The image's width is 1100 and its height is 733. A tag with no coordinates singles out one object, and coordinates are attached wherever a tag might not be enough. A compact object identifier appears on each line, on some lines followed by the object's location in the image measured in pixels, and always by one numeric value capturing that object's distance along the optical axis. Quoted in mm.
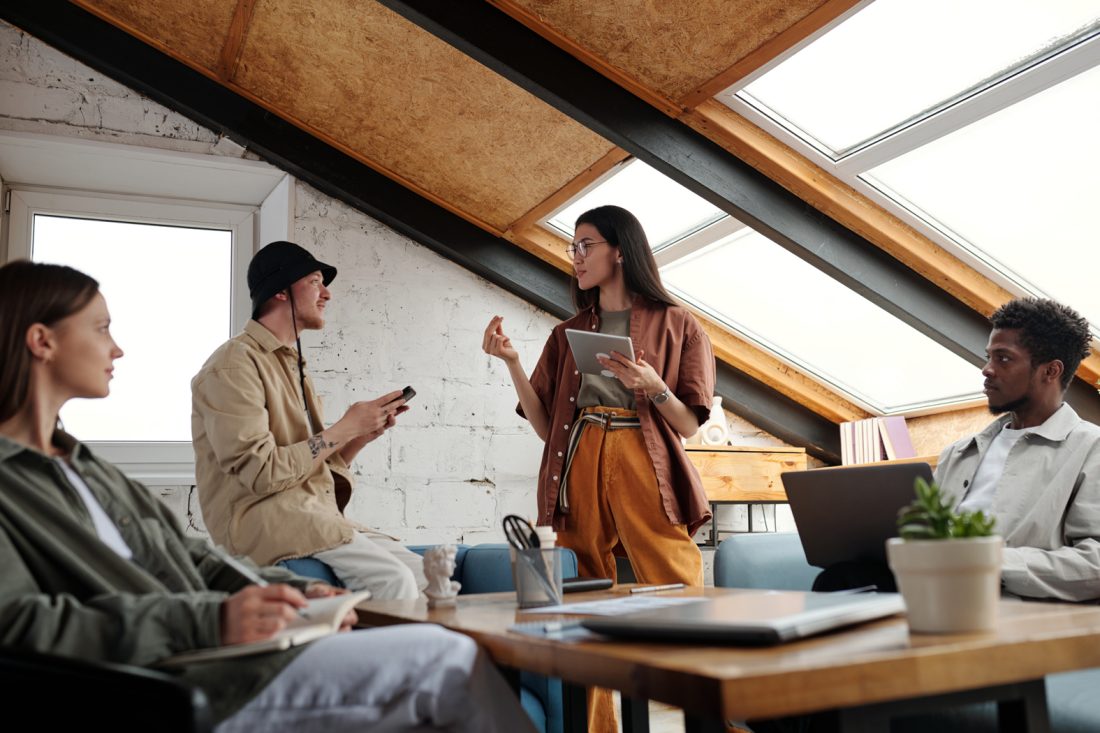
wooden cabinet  4137
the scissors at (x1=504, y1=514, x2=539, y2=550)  1500
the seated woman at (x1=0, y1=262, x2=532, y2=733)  1045
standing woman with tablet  2453
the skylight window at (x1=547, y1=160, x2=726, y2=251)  3557
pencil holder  1482
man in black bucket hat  2305
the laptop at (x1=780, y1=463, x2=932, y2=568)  1579
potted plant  946
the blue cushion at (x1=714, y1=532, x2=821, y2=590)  2164
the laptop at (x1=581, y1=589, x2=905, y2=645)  916
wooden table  787
